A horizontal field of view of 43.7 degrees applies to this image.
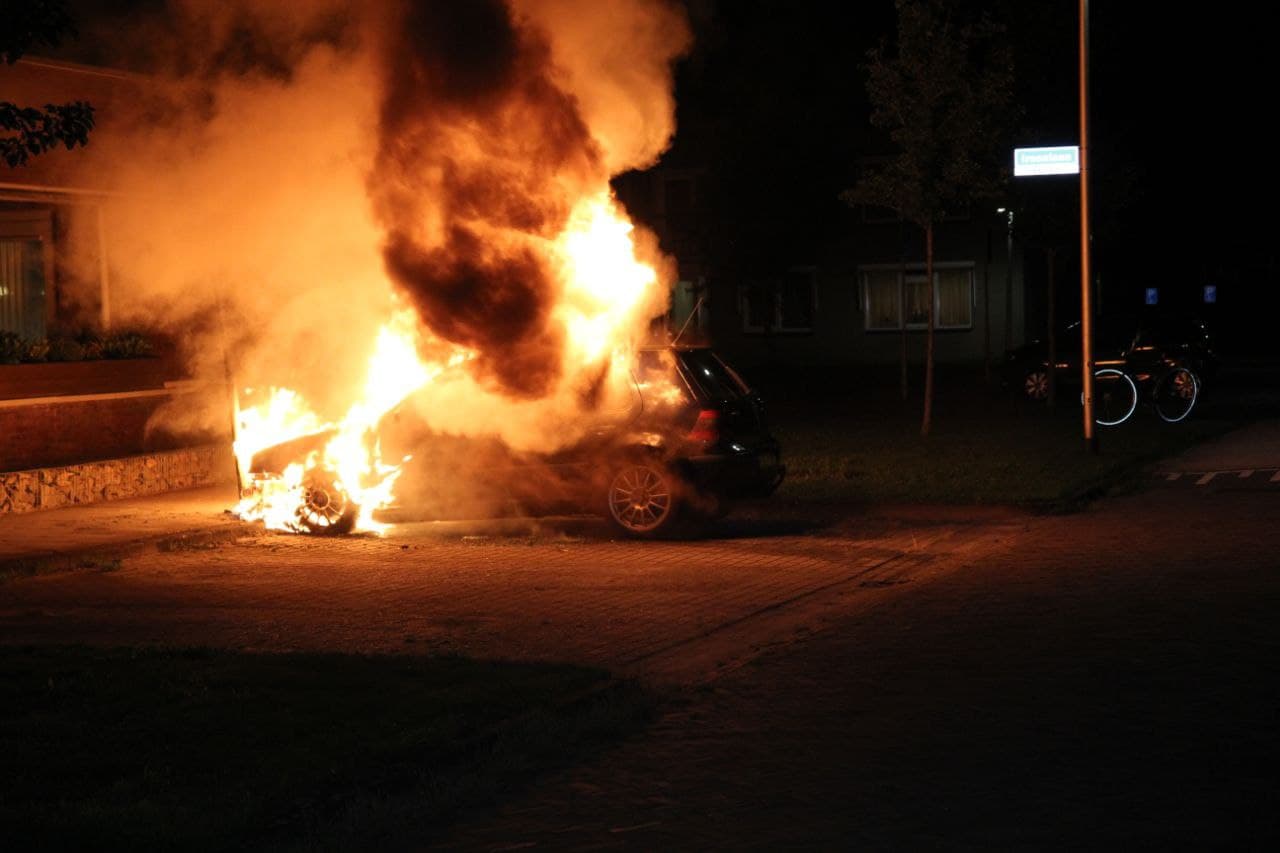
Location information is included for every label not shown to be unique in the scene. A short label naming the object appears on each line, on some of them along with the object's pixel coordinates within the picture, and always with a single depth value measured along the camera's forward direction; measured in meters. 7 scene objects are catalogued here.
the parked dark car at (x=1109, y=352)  28.86
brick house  16.66
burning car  13.42
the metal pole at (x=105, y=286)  18.89
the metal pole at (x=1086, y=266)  19.19
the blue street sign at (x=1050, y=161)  19.86
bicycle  24.70
